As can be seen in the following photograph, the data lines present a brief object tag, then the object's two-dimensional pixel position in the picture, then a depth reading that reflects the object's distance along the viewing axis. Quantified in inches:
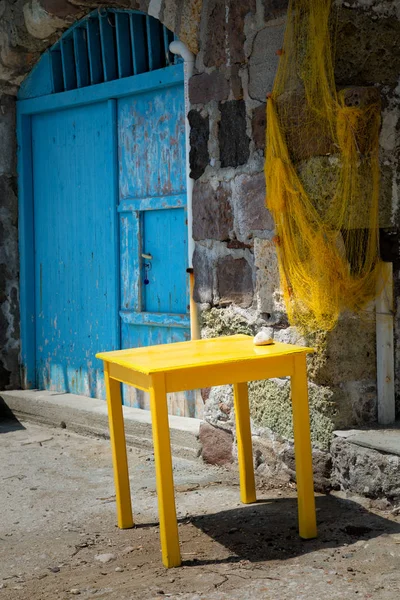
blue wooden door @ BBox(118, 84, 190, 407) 206.8
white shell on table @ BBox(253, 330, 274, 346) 145.3
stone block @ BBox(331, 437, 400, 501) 145.5
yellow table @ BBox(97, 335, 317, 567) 130.0
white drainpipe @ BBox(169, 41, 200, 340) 185.2
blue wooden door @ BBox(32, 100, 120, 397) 226.2
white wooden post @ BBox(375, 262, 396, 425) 160.6
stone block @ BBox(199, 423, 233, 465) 181.6
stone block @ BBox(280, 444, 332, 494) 158.9
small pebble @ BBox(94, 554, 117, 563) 135.8
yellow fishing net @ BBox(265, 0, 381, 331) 155.0
